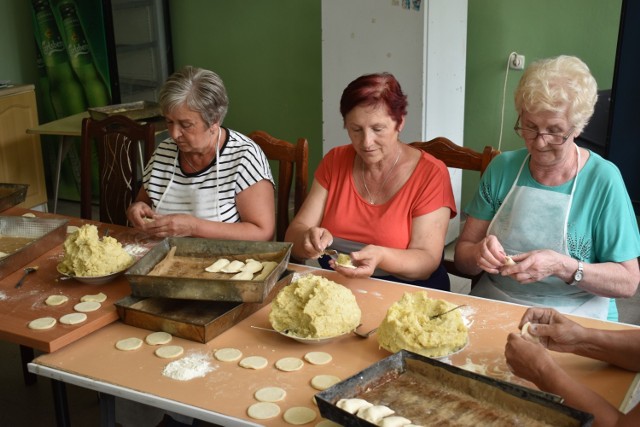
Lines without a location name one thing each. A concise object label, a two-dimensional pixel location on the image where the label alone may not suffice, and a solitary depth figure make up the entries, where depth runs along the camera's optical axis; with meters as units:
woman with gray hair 2.68
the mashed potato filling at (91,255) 2.27
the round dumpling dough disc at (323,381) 1.70
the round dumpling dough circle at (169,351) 1.85
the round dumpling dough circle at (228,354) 1.83
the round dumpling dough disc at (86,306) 2.08
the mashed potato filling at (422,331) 1.77
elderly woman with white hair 2.14
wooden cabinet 5.31
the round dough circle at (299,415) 1.56
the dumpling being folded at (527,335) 1.77
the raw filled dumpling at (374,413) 1.45
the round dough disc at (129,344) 1.89
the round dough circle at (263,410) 1.57
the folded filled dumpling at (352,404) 1.49
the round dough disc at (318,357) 1.80
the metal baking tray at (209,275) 1.96
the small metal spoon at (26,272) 2.30
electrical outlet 4.50
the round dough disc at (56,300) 2.15
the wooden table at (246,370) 1.65
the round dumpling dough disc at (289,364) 1.78
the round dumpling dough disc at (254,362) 1.79
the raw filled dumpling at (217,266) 2.24
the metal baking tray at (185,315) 1.93
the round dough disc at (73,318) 1.99
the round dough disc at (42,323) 1.98
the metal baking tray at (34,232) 2.47
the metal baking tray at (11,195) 2.98
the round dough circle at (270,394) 1.64
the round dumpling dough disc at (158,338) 1.92
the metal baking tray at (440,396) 1.43
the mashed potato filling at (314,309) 1.88
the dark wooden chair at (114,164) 3.31
